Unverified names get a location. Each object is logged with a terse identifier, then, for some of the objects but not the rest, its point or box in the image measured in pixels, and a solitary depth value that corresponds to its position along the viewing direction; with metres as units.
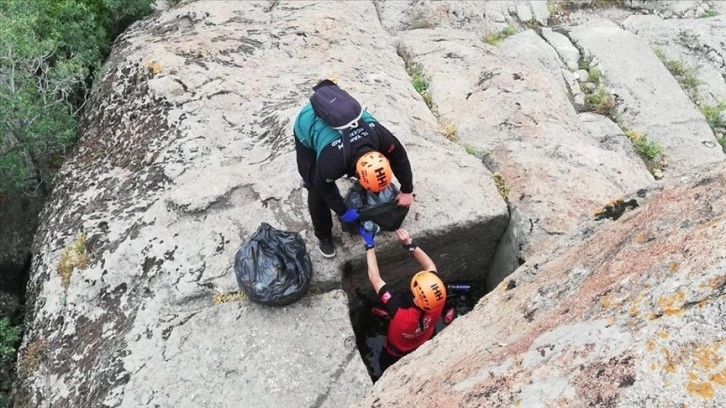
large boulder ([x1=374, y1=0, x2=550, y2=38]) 12.97
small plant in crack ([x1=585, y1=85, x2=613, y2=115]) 11.16
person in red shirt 6.05
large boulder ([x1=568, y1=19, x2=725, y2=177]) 10.29
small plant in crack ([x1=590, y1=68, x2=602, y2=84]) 11.87
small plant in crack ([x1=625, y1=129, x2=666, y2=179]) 9.83
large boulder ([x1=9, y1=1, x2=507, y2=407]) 5.81
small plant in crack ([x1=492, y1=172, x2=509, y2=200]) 7.58
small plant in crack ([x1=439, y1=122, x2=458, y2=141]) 9.25
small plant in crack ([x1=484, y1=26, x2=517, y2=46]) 12.88
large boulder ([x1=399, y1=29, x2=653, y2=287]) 7.27
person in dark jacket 5.39
